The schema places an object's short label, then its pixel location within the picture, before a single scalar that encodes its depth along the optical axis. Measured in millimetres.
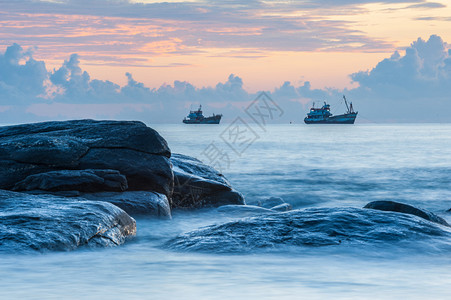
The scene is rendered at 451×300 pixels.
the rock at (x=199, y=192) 13430
